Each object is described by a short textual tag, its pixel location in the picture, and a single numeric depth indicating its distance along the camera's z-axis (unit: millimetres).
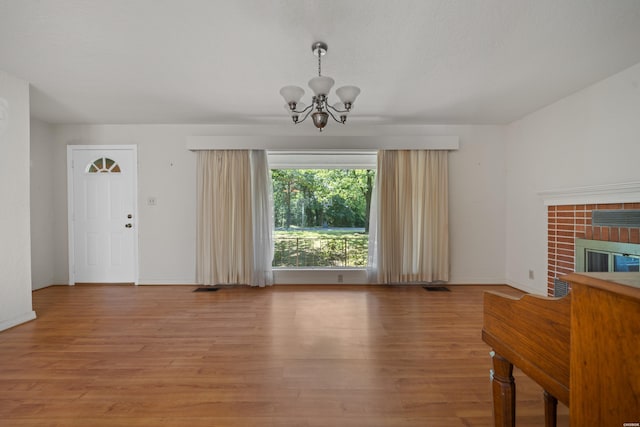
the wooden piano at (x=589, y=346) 559
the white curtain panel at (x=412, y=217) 4156
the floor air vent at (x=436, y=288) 3979
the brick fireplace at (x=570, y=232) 2508
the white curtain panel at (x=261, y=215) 4195
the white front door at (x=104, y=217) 4262
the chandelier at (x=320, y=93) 2117
